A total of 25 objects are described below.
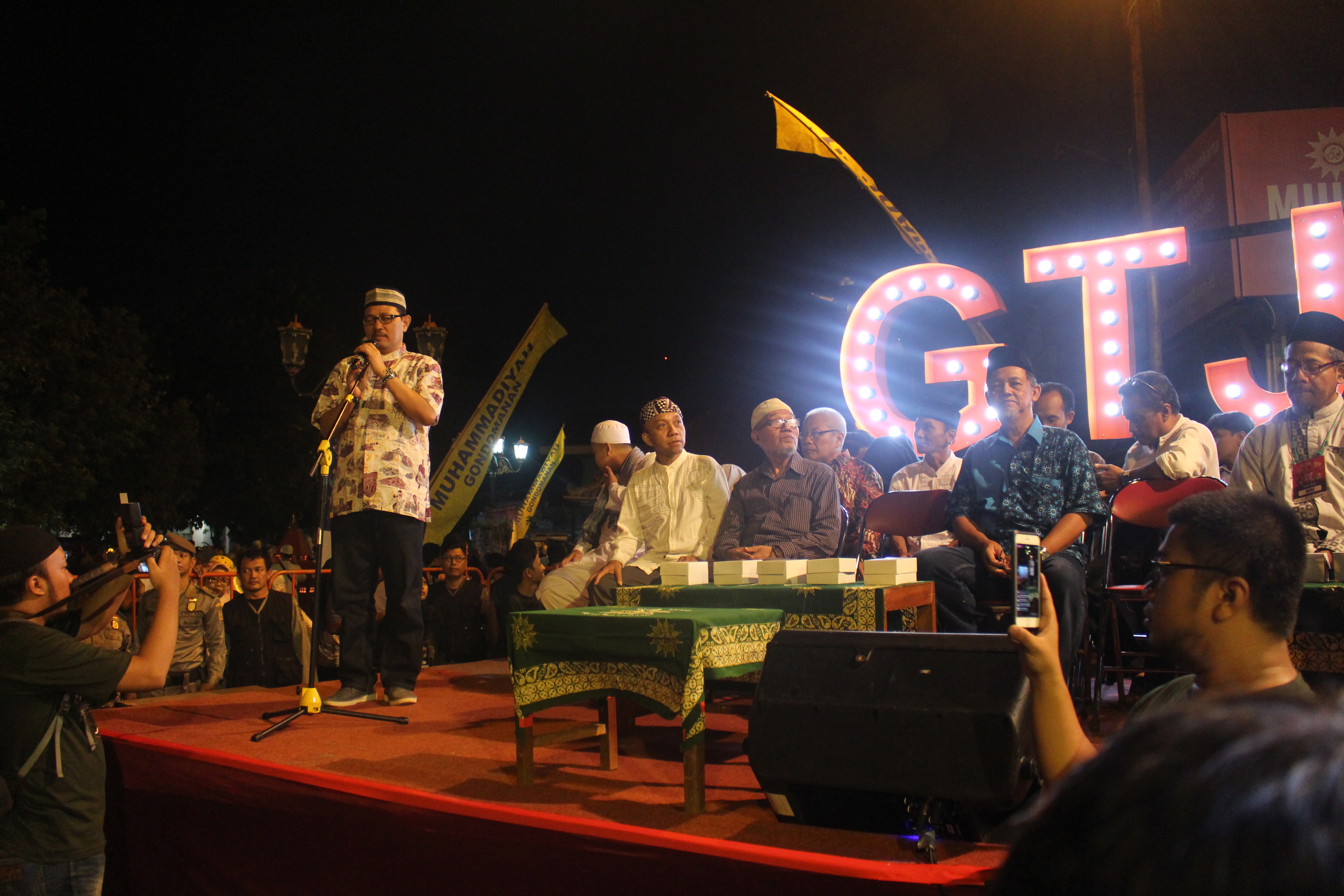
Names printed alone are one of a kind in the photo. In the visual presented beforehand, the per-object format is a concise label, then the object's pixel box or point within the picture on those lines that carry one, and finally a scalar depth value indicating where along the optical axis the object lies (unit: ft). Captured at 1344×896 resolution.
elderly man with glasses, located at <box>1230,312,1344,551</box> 12.66
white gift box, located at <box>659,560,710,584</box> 13.62
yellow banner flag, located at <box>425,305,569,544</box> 37.50
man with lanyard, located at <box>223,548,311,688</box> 22.24
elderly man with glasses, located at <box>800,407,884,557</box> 19.29
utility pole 31.94
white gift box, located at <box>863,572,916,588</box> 12.12
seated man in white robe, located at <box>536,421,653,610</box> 17.78
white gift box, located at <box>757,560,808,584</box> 12.90
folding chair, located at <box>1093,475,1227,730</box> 13.39
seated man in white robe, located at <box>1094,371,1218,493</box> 16.10
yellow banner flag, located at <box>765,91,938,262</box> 39.52
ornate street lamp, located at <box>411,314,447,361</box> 32.09
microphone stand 13.39
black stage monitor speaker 7.76
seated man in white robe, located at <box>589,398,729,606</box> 17.12
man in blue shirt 12.72
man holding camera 8.49
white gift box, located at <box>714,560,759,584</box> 13.34
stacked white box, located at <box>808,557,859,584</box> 12.35
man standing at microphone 14.73
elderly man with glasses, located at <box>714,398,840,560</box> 15.65
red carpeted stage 6.77
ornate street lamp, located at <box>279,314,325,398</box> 27.50
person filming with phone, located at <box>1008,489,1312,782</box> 5.85
